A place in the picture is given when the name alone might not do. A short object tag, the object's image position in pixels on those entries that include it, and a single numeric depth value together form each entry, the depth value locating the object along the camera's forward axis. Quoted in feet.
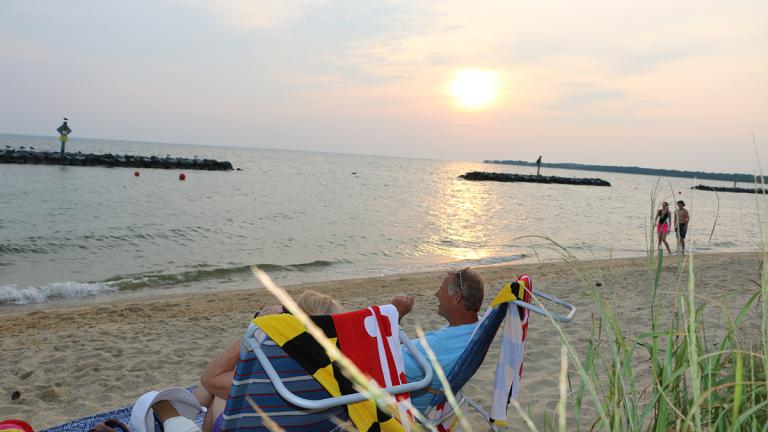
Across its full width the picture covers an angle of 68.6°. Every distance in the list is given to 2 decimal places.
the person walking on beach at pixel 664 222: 39.28
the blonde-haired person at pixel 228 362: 7.45
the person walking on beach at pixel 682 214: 38.61
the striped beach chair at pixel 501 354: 8.74
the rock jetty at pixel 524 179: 233.55
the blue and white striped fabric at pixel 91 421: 9.21
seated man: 9.27
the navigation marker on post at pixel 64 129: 101.24
